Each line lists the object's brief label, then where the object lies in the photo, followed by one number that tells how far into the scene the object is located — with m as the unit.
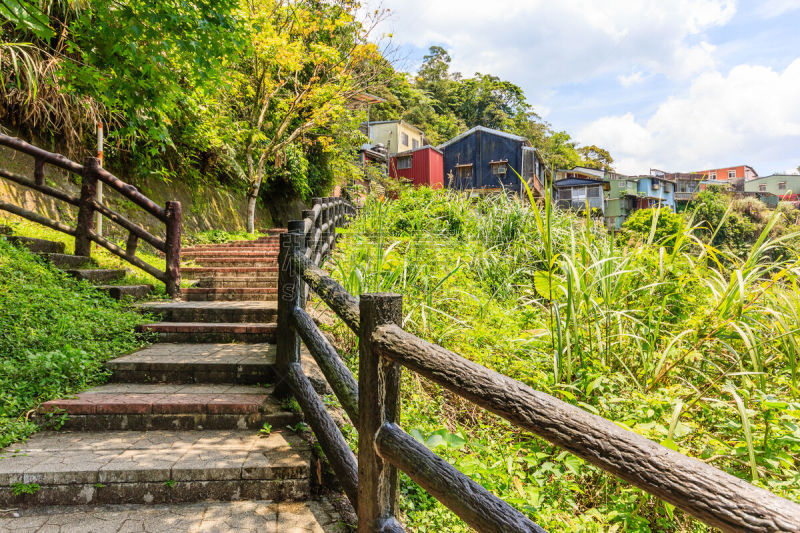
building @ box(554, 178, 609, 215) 33.97
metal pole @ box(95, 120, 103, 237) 5.94
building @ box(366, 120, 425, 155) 29.84
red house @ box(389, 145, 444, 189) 25.30
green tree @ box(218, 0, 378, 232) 10.54
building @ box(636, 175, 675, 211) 39.66
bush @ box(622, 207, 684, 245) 23.73
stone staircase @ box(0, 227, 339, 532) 2.09
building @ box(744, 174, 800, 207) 46.45
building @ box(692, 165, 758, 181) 61.76
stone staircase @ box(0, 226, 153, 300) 4.53
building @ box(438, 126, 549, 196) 24.36
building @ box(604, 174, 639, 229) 39.12
